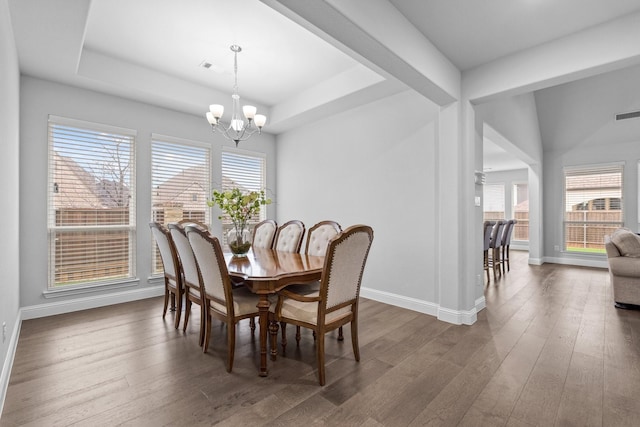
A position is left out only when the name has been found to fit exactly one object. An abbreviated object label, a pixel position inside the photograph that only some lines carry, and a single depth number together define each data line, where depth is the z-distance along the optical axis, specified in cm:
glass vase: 313
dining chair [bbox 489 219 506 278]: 544
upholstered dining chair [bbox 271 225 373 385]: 208
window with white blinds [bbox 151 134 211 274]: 439
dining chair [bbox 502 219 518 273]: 606
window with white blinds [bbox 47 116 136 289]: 363
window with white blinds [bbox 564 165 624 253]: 653
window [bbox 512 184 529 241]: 1009
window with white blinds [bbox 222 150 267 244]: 515
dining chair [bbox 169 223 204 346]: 260
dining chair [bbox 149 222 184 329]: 307
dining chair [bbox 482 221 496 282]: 504
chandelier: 333
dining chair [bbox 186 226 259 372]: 221
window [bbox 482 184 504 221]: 1044
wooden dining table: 220
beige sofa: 366
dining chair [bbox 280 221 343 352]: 295
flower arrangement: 310
